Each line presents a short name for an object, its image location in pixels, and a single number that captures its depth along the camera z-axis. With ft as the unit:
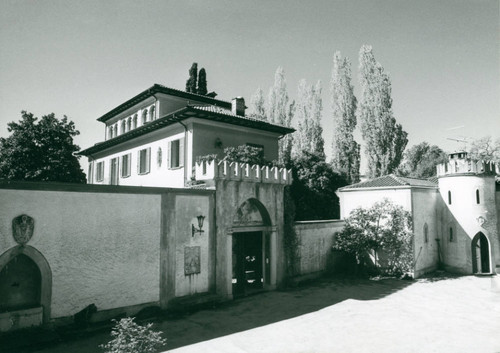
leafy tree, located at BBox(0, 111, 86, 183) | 92.63
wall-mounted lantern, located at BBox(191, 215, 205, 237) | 44.44
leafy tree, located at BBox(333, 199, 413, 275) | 61.72
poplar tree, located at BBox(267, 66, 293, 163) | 121.19
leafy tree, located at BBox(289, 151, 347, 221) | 84.23
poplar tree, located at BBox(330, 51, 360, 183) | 107.14
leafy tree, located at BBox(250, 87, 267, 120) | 125.08
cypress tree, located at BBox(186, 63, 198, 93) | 90.89
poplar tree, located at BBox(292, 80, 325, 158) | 113.29
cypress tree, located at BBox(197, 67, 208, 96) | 91.06
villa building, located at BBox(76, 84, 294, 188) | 60.95
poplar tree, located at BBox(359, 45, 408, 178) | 103.40
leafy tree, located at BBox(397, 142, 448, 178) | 140.67
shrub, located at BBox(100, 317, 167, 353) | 19.54
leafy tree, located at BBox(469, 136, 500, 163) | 112.06
